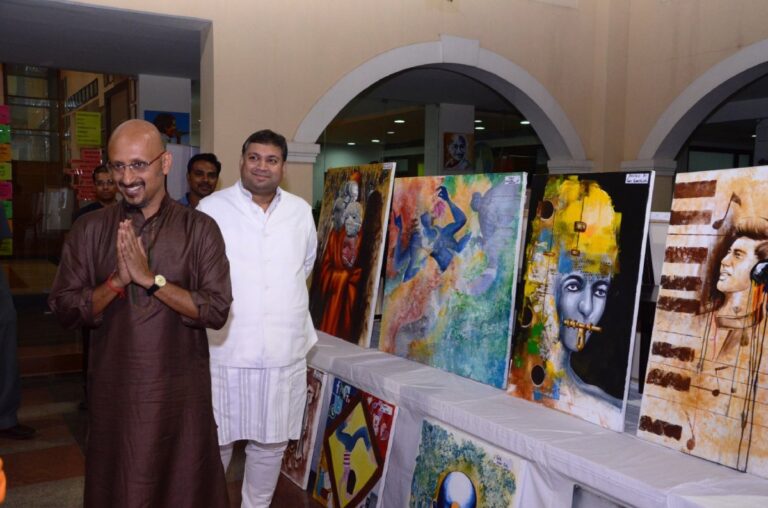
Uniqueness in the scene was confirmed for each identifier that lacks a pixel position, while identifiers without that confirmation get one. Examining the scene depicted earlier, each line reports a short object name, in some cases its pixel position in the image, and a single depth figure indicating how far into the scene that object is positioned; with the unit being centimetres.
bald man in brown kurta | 207
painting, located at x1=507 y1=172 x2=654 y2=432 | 236
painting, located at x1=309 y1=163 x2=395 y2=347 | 365
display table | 197
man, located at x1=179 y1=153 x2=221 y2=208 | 446
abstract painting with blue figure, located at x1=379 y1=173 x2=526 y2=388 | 285
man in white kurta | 267
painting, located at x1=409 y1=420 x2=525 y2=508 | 246
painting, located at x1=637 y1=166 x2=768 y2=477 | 203
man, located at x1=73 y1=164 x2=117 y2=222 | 464
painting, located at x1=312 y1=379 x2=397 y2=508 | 305
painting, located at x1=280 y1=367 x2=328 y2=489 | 355
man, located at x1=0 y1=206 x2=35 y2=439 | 418
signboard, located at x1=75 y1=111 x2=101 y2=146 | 922
